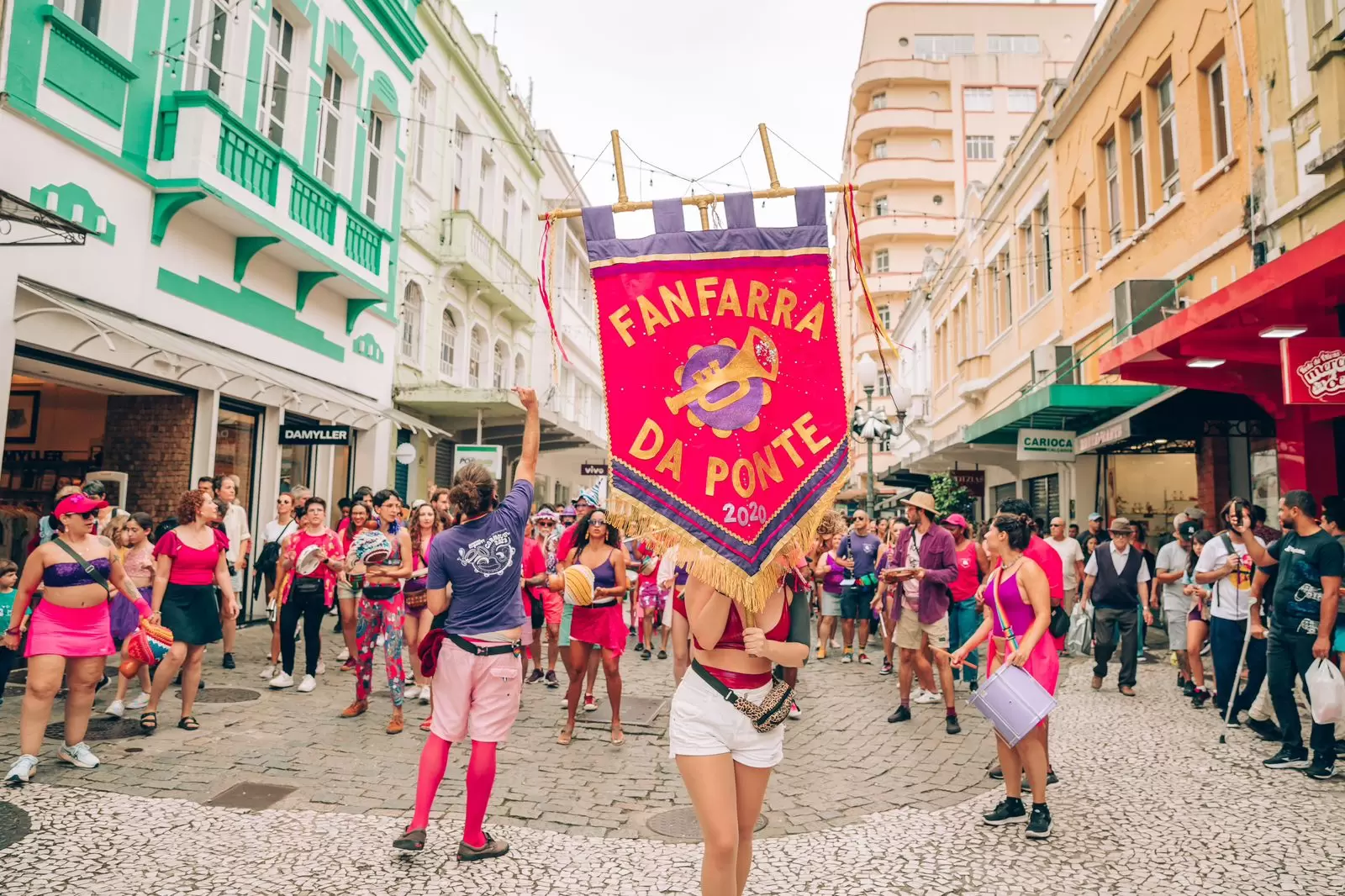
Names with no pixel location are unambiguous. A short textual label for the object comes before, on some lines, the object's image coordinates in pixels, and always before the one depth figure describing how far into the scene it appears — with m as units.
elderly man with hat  8.71
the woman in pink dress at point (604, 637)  6.64
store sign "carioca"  13.84
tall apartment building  42.00
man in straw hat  7.66
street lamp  14.60
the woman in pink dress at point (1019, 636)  4.71
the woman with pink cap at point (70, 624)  5.25
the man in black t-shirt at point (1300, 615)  5.68
